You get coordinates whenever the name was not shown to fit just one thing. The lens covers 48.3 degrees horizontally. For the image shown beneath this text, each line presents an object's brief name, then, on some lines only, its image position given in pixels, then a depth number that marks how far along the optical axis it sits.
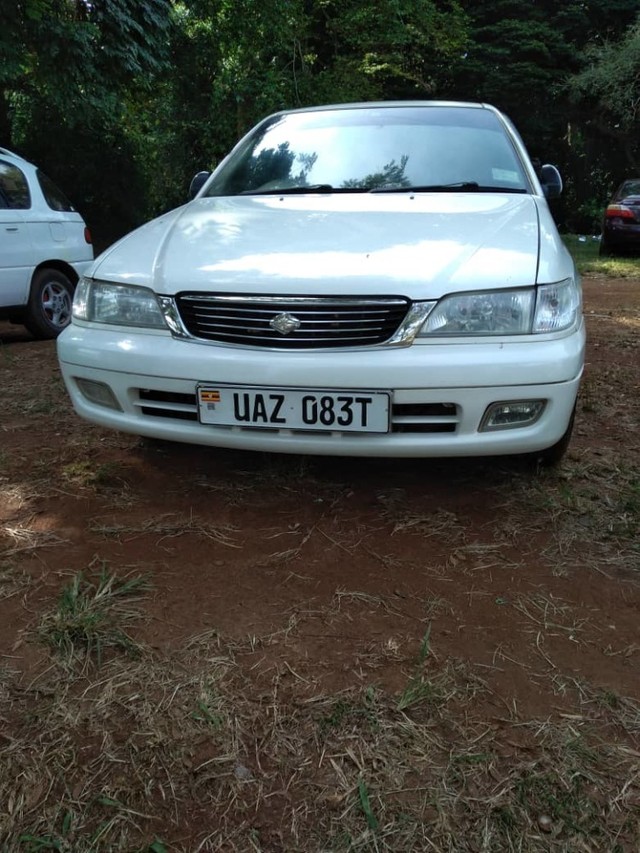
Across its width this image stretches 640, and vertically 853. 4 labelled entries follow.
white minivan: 5.37
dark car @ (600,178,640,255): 11.77
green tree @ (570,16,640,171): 19.16
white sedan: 2.19
